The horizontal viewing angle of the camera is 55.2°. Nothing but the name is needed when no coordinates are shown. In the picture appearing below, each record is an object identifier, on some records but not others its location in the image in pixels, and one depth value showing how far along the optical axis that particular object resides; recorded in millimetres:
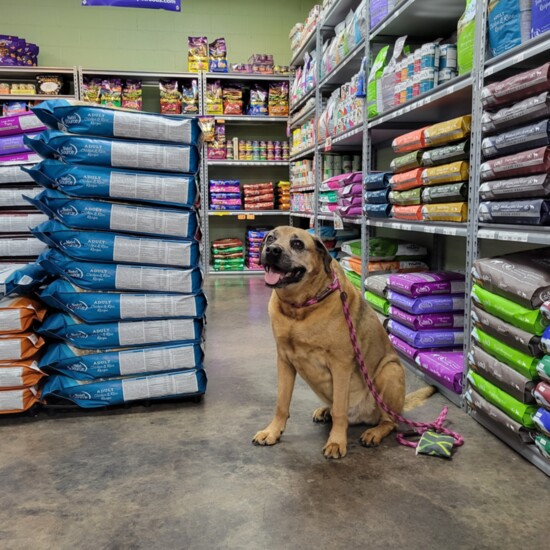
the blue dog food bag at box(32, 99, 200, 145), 2557
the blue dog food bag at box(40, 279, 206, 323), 2607
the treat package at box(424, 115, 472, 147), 2666
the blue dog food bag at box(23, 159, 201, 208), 2580
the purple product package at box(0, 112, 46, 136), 3191
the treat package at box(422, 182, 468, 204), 2715
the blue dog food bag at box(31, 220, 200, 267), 2611
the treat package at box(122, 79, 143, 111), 7484
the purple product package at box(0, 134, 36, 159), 3223
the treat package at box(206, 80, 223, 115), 7676
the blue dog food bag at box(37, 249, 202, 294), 2623
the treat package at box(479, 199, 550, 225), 2021
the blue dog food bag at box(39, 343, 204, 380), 2594
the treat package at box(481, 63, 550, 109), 1982
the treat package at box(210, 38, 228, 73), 7594
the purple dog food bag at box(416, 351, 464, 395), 2697
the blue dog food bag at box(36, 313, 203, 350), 2607
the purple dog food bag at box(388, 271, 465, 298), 3100
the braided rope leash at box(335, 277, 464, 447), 2207
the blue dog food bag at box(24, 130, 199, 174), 2568
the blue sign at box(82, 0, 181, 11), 4830
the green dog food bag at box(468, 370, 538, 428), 2004
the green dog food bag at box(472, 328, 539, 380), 1978
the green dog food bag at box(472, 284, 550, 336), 1961
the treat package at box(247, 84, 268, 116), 7812
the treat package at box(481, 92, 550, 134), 2006
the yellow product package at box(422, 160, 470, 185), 2711
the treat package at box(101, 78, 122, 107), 7379
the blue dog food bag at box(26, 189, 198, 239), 2604
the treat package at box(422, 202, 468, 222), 2699
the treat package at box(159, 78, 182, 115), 7535
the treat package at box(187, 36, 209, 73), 7566
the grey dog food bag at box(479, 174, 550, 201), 2027
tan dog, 2143
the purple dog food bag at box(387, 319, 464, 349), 3088
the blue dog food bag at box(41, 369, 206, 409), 2594
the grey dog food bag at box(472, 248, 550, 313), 1970
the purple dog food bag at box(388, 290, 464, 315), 3090
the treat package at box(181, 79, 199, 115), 7605
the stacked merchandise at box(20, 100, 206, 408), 2586
